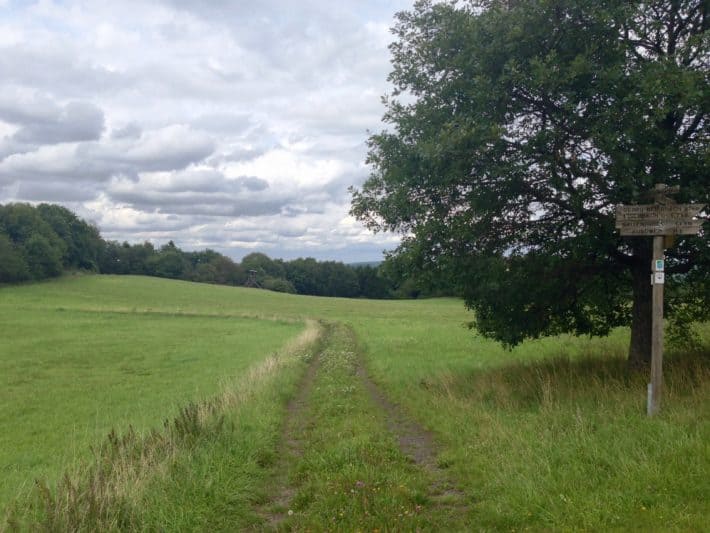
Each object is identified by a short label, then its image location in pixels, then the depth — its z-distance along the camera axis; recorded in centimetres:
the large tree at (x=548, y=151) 1005
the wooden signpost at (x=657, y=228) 817
